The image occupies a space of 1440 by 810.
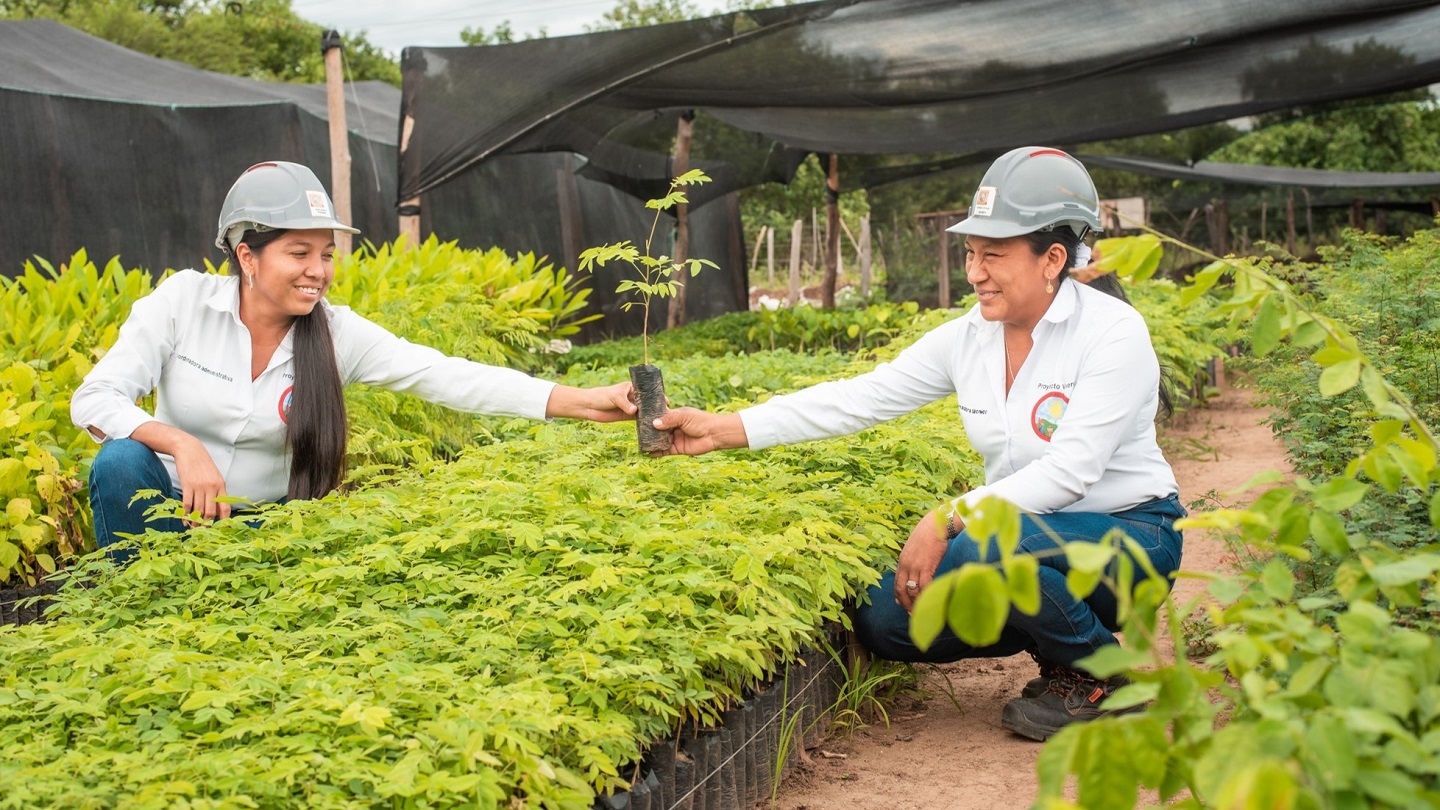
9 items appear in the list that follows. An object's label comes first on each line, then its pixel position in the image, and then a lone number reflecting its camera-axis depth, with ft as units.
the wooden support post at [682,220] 31.24
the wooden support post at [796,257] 55.06
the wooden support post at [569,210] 40.73
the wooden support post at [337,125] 27.71
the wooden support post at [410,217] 27.27
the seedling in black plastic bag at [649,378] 12.25
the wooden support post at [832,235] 40.16
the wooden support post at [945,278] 44.88
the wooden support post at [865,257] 51.83
